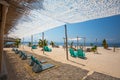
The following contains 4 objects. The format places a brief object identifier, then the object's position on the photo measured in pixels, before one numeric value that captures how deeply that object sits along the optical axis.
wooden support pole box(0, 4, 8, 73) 2.01
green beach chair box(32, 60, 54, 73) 3.35
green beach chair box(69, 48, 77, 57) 6.47
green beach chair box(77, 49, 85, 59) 6.24
